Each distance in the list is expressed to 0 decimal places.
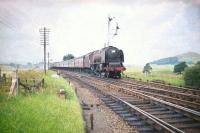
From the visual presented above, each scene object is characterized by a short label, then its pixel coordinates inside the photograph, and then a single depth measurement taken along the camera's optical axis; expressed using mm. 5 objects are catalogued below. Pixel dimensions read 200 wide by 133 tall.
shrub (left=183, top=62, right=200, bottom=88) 24094
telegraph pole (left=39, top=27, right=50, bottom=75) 49781
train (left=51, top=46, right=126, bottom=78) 30667
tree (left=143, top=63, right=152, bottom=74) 55969
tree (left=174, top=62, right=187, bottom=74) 48438
